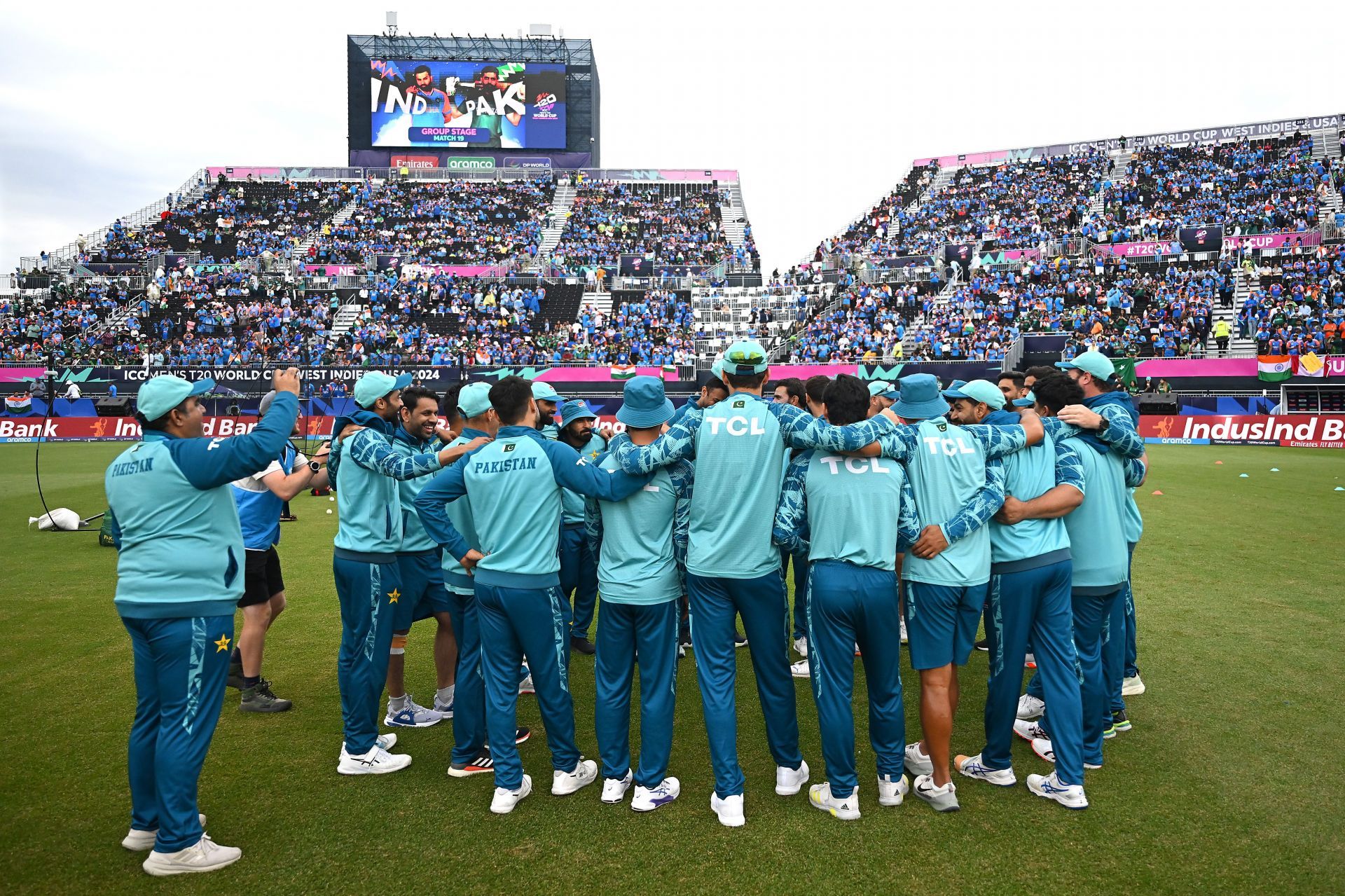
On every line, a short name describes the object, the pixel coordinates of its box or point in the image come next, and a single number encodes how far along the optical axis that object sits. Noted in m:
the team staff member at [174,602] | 3.86
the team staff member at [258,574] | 5.84
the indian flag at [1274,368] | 28.41
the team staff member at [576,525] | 6.72
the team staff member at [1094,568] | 4.82
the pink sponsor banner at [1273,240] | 34.66
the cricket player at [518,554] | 4.44
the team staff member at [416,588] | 5.31
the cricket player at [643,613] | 4.44
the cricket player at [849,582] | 4.21
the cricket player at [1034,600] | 4.57
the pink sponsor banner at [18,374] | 34.00
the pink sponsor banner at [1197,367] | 28.98
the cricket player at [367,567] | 4.89
